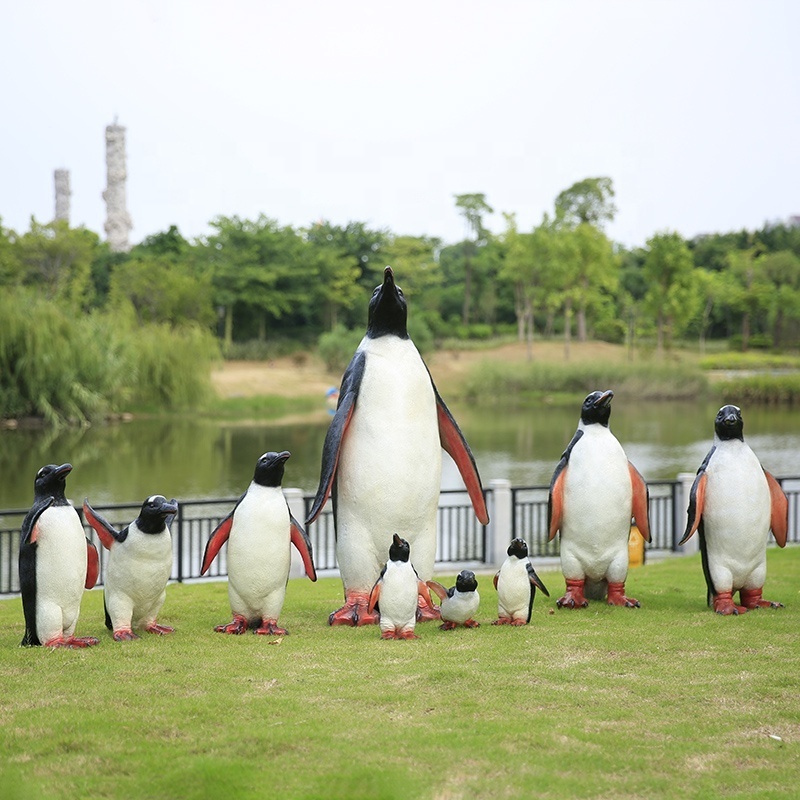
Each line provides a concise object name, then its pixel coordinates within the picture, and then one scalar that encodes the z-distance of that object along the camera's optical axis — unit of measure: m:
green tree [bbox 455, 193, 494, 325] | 70.25
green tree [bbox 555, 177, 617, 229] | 70.00
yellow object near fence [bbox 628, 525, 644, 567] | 12.05
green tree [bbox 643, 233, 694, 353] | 54.12
